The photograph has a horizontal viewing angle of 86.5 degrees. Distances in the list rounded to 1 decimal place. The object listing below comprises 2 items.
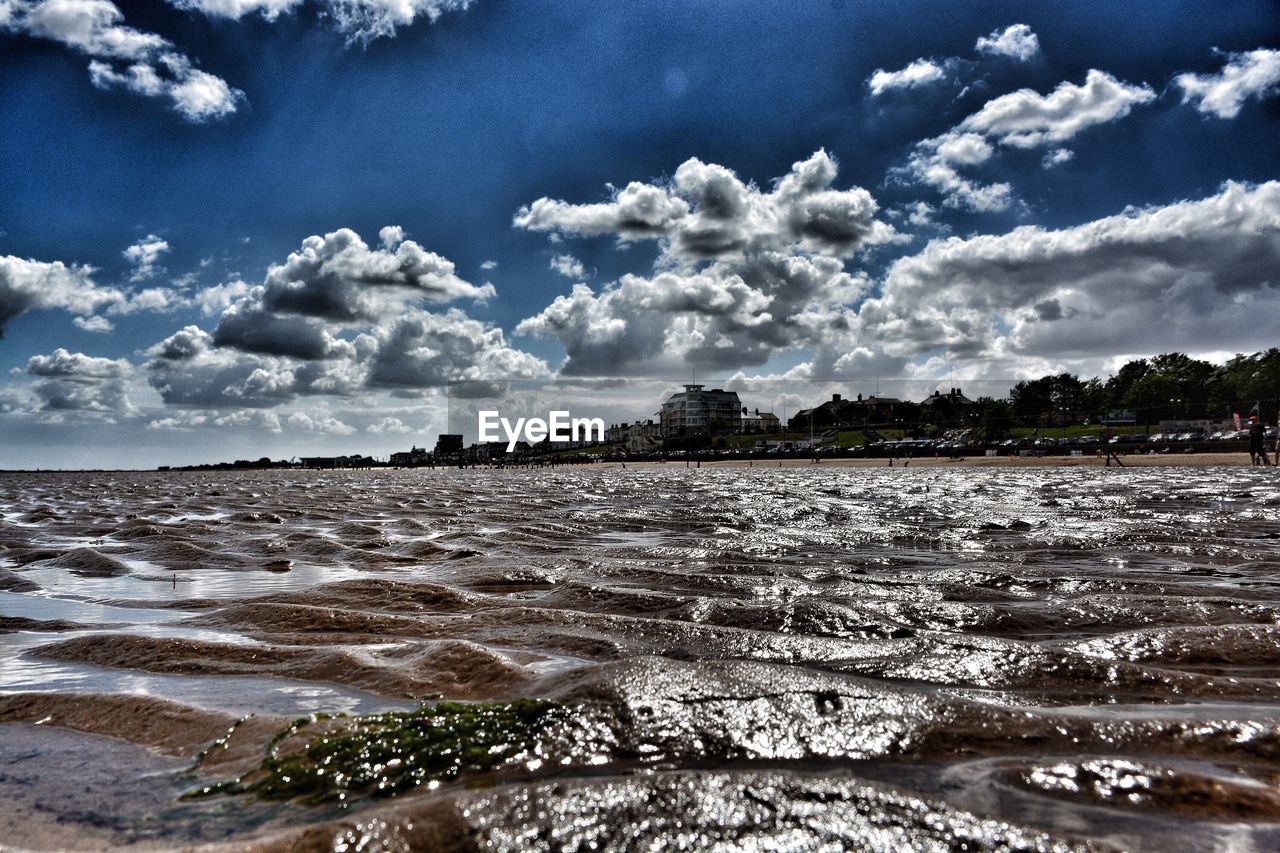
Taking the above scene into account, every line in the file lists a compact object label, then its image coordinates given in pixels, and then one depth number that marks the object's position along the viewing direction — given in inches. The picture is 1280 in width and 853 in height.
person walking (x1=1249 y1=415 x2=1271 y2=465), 1806.1
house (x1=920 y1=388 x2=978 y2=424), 7636.8
